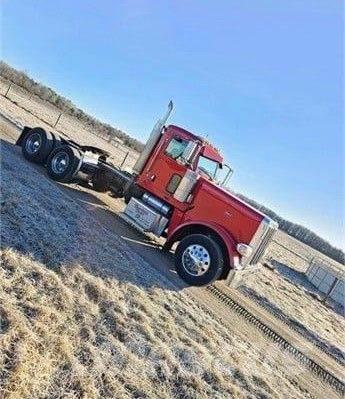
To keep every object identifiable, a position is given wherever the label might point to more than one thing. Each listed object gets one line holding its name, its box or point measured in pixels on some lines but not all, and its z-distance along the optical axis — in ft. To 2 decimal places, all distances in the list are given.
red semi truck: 32.09
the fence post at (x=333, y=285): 59.19
